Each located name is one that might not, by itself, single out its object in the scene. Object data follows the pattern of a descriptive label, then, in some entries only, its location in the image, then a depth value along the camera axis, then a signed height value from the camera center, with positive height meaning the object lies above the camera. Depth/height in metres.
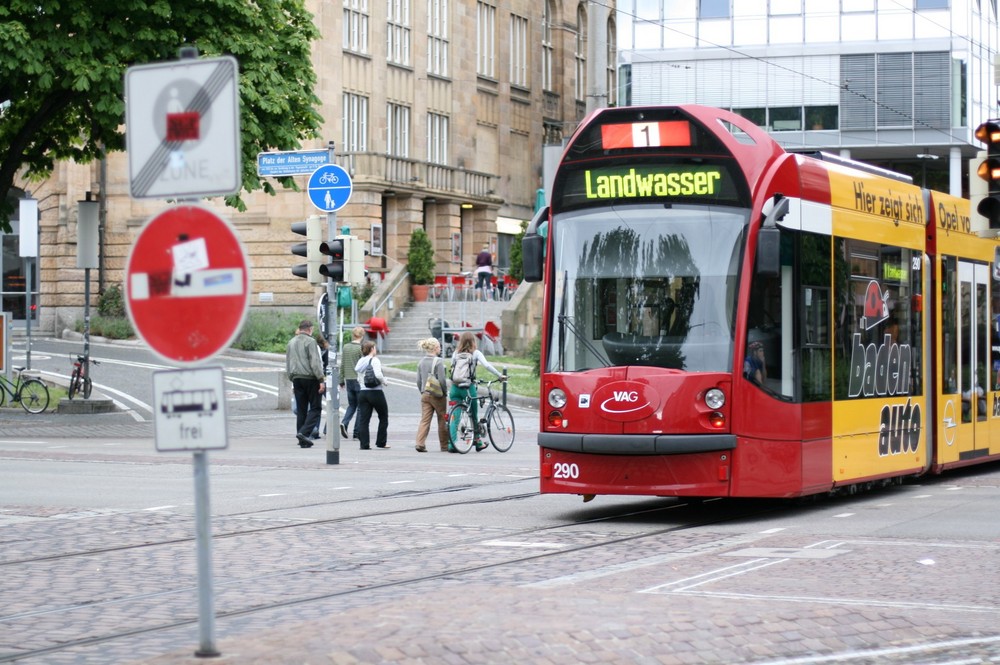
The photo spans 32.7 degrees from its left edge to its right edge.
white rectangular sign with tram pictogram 7.11 -0.23
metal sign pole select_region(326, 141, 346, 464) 21.61 -0.52
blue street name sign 22.08 +2.52
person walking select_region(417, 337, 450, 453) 25.55 -0.64
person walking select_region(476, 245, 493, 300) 56.78 +2.86
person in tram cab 13.88 -0.09
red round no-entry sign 6.99 +0.29
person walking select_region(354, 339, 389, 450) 25.45 -0.68
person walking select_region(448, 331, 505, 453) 25.53 -0.26
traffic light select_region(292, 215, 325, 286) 21.64 +1.38
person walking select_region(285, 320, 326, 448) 25.17 -0.36
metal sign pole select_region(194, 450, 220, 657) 7.18 -0.77
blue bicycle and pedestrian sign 21.59 +2.15
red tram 13.71 +0.35
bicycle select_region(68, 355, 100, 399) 33.03 -0.48
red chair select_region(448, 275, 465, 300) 56.53 +2.19
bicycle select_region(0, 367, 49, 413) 32.25 -0.70
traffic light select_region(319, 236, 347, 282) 21.34 +1.26
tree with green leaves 28.67 +5.18
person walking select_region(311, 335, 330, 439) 27.32 +0.13
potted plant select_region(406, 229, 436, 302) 57.75 +3.11
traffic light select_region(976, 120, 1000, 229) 17.09 +1.88
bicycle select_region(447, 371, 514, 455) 25.56 -1.07
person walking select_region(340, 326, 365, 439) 27.03 -0.14
